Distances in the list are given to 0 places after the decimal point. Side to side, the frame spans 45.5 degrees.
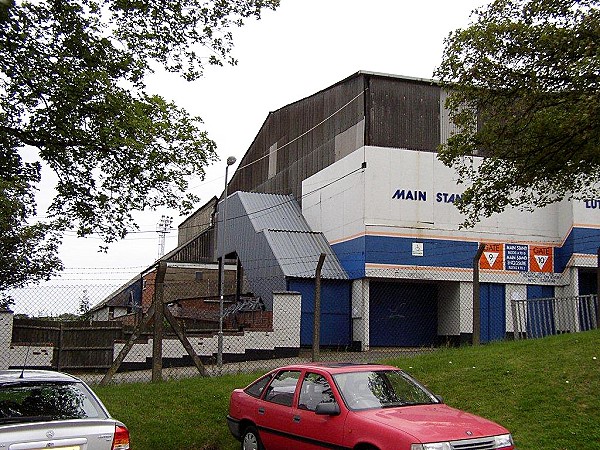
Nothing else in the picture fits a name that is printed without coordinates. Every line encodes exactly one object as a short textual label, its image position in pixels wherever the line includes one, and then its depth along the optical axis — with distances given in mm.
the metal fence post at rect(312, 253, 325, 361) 13867
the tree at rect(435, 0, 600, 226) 13984
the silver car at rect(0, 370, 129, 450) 6102
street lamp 20216
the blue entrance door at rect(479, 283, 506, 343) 30078
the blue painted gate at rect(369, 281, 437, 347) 30391
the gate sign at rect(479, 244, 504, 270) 30519
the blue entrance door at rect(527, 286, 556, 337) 19406
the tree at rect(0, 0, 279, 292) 10836
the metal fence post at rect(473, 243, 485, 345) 14969
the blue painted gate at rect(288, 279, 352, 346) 29359
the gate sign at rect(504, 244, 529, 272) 31000
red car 7258
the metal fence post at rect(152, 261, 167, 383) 13703
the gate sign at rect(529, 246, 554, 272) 31281
